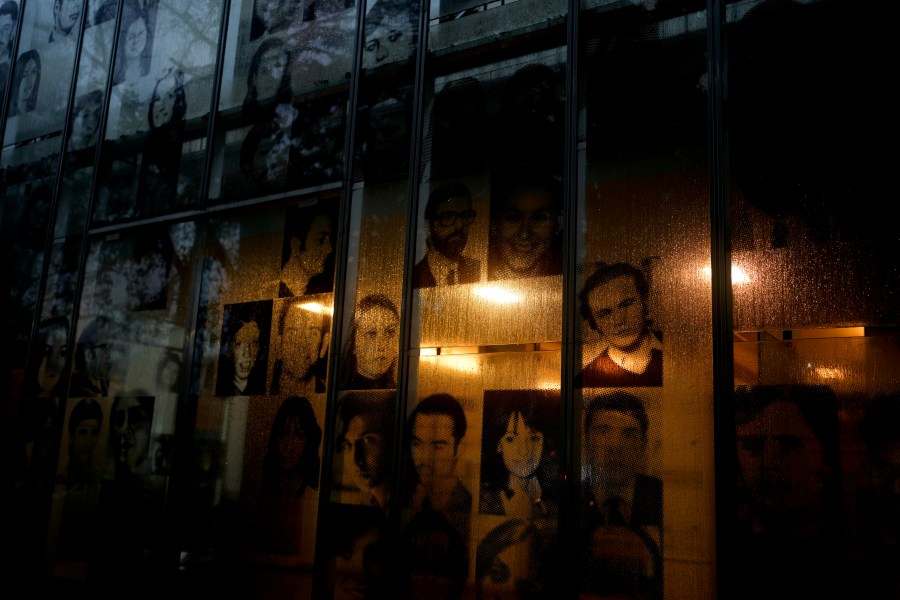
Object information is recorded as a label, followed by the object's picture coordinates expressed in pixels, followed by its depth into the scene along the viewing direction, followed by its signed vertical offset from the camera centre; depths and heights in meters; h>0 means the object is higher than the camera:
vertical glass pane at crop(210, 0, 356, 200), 7.42 +3.21
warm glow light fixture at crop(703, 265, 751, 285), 5.35 +1.25
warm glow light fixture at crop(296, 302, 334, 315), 6.91 +1.19
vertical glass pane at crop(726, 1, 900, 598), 4.81 +1.01
